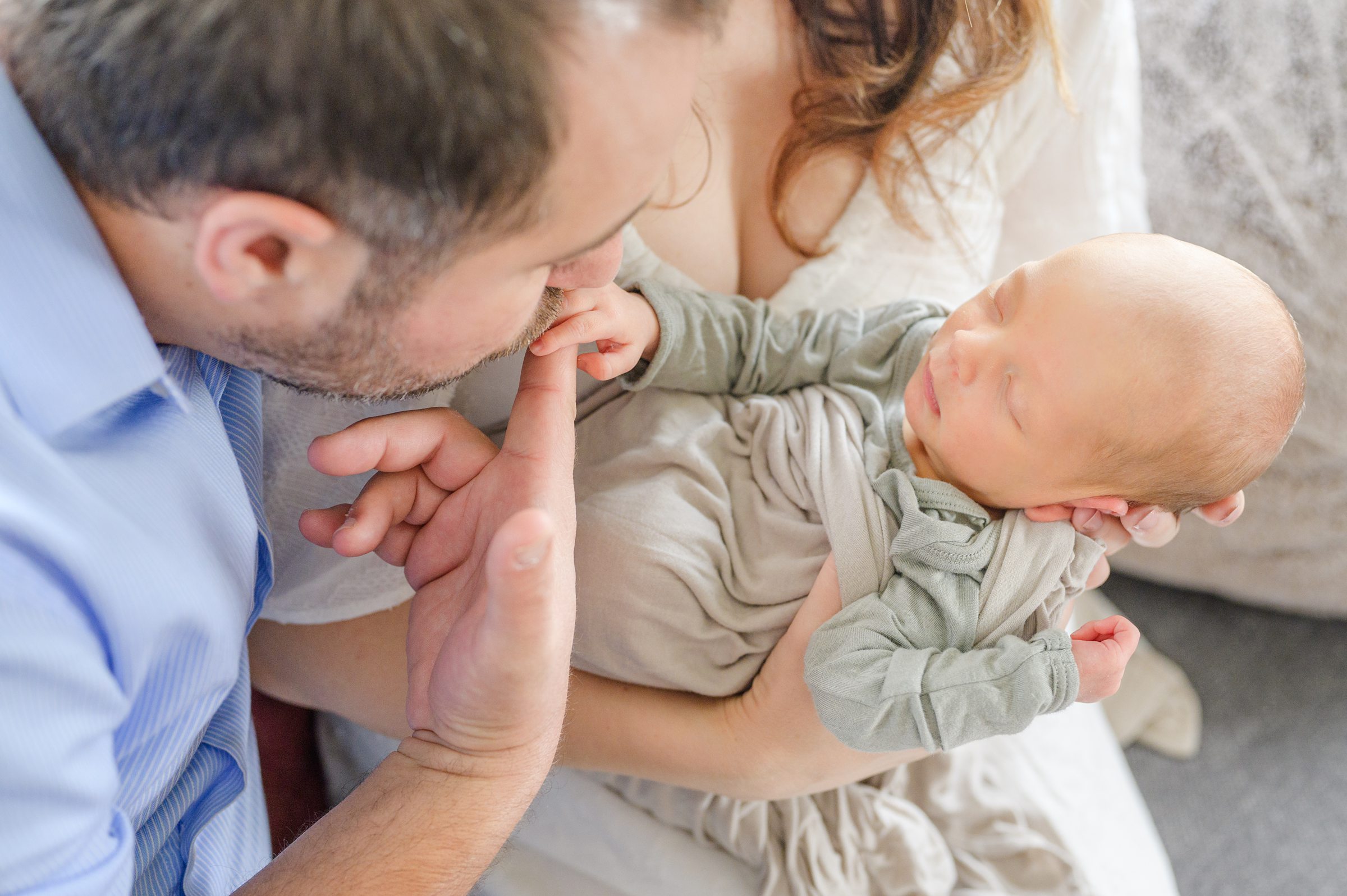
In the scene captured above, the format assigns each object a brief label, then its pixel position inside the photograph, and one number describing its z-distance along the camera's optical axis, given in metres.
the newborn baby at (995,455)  0.60
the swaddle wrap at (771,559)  0.62
